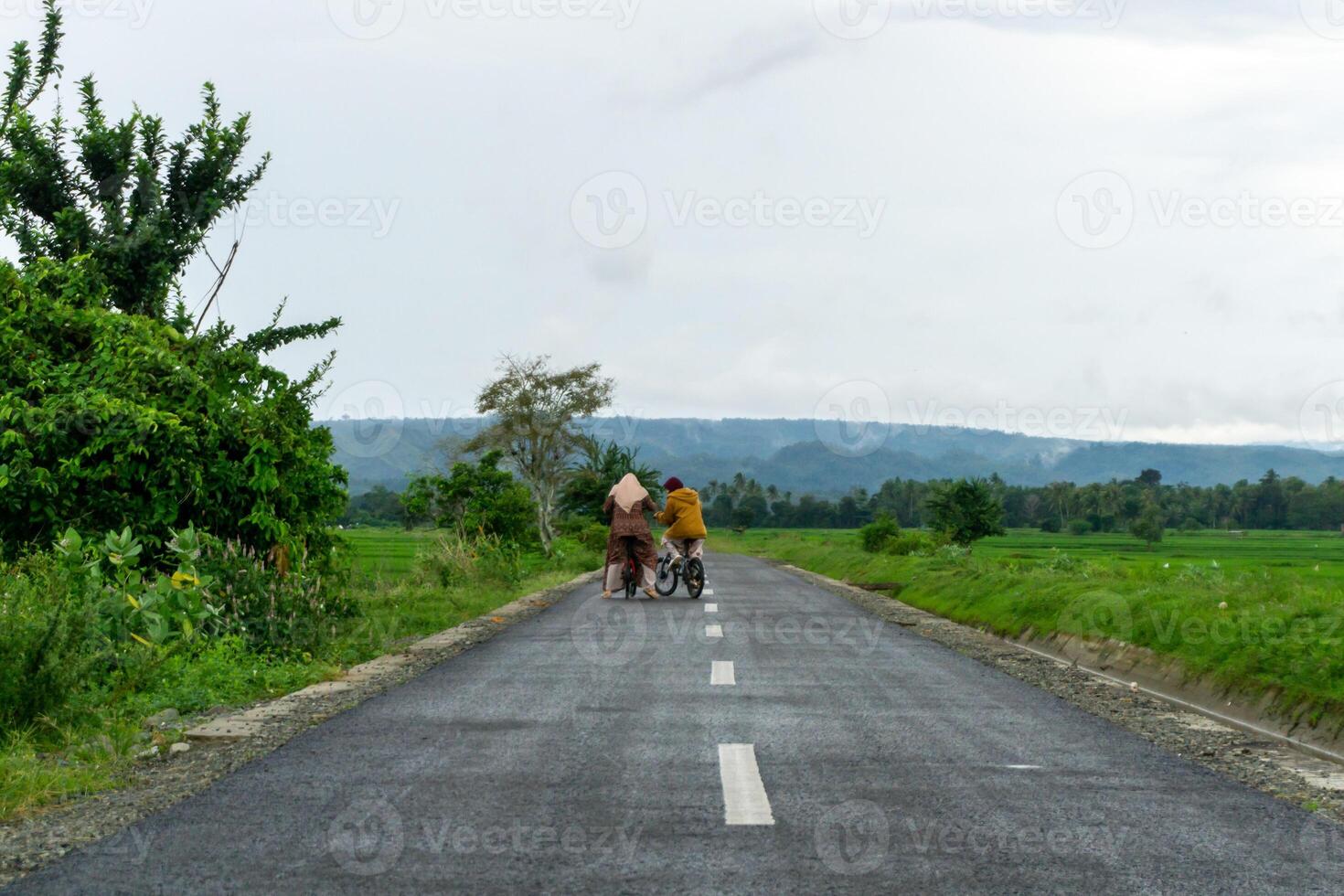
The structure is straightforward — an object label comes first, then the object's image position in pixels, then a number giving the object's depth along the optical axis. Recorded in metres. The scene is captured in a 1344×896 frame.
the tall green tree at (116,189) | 25.66
